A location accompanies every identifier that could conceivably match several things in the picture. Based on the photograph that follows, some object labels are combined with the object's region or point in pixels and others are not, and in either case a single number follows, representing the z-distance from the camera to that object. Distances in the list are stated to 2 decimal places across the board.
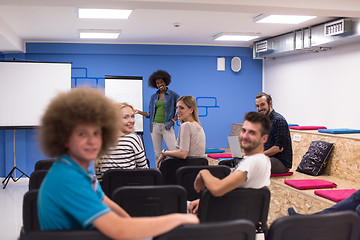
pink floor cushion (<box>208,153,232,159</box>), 5.88
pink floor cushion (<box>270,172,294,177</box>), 4.49
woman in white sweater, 3.59
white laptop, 4.30
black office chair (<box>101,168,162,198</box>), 2.69
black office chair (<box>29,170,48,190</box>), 2.66
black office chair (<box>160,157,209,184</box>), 3.47
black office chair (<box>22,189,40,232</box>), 1.97
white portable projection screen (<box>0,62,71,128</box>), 6.68
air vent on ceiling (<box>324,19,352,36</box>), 5.07
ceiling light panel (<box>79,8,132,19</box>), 4.80
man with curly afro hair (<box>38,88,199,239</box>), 1.22
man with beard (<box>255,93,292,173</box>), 4.30
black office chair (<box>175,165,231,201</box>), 2.82
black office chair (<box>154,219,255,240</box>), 1.30
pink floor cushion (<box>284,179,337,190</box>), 3.97
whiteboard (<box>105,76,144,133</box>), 7.12
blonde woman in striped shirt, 2.99
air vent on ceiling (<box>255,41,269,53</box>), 7.08
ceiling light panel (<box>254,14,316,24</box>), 5.19
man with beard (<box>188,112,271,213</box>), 2.11
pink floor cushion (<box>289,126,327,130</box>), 5.75
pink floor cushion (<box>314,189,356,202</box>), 3.52
